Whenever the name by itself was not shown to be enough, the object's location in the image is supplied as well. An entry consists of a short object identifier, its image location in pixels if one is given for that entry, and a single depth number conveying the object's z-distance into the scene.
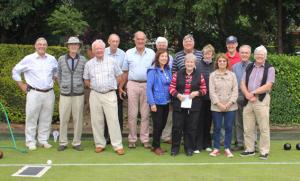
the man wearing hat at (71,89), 8.70
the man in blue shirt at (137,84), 8.89
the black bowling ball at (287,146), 8.95
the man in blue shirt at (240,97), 8.51
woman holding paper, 8.27
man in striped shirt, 8.67
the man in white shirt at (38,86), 8.83
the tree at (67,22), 12.38
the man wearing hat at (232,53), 8.58
